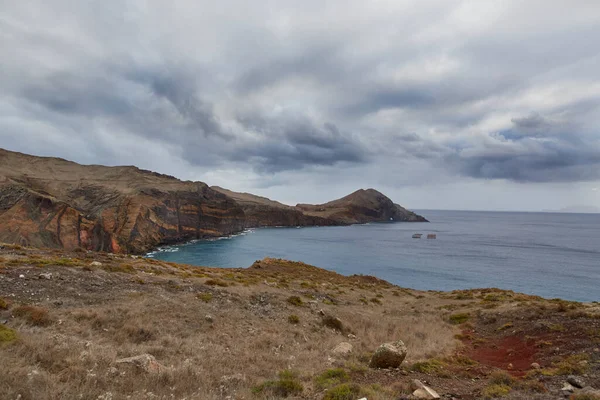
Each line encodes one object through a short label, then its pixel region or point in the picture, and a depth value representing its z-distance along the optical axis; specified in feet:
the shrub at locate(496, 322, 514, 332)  69.46
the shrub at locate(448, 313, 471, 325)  82.48
